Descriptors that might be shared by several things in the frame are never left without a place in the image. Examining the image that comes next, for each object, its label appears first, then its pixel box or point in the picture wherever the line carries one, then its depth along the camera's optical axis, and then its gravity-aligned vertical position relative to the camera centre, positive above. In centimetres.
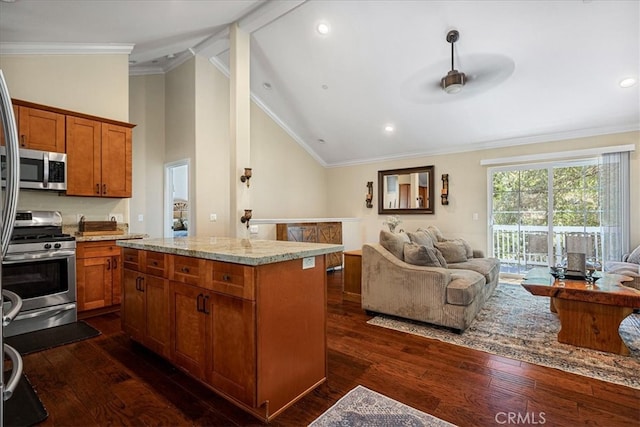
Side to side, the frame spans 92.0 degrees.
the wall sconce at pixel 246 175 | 423 +55
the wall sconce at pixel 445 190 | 613 +48
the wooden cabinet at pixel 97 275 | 339 -67
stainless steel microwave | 323 +50
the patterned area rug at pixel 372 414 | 169 -114
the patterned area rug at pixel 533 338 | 232 -115
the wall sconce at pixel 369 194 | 716 +48
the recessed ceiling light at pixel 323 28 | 409 +250
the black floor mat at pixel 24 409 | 171 -113
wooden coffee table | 254 -82
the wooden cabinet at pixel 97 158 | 364 +72
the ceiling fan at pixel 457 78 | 371 +194
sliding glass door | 494 +6
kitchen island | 168 -62
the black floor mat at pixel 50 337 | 267 -112
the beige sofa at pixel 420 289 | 300 -78
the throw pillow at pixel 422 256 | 330 -45
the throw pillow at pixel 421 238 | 422 -34
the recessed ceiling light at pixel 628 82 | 386 +166
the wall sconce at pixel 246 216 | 429 -1
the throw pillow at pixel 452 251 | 446 -55
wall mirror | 639 +51
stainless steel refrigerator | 86 +6
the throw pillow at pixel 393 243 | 354 -33
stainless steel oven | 290 -55
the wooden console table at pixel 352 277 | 407 -83
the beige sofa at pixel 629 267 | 345 -68
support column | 427 +125
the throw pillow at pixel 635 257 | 410 -59
